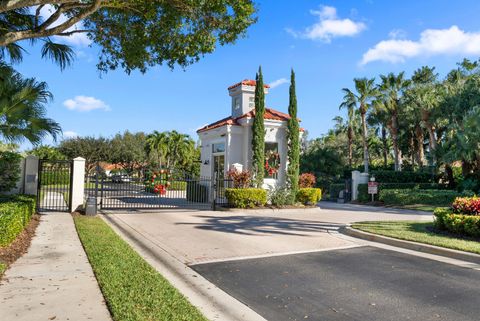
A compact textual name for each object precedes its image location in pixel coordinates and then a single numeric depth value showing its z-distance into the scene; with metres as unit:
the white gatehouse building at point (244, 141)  18.45
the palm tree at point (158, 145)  51.47
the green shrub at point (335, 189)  27.58
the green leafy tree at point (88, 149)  40.56
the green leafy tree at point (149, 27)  8.30
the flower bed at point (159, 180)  16.72
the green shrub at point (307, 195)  18.77
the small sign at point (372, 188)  22.78
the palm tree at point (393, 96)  33.78
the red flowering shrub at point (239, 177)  17.17
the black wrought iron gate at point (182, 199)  16.73
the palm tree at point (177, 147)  53.31
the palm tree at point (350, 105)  33.75
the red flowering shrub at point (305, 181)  19.48
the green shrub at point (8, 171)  12.38
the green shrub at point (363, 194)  23.70
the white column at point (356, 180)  24.91
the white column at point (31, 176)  13.68
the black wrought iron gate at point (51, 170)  13.88
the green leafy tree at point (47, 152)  46.39
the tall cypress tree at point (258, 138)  17.77
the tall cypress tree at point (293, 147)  18.64
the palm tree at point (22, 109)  8.98
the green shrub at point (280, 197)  17.75
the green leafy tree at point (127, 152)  43.28
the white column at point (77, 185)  14.31
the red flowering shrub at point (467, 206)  10.09
